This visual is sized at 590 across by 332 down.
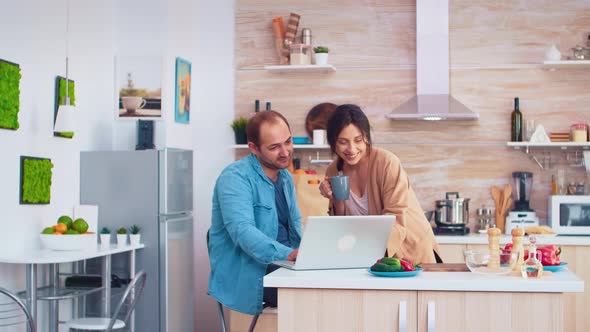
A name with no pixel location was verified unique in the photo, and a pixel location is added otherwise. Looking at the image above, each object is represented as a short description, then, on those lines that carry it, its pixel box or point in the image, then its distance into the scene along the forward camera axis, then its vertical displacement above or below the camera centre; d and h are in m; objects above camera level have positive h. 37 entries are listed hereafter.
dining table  4.58 -0.56
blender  6.18 -0.22
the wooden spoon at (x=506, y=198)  6.33 -0.18
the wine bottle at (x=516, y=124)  6.27 +0.35
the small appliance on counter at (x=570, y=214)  6.02 -0.28
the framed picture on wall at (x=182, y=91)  6.32 +0.59
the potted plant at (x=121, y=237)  5.52 -0.40
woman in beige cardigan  3.38 -0.05
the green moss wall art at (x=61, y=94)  5.44 +0.49
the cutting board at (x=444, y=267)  3.07 -0.33
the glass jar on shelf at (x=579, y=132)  6.14 +0.29
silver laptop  2.93 -0.24
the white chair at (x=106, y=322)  4.63 -0.80
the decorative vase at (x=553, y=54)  6.16 +0.83
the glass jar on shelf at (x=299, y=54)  6.42 +0.86
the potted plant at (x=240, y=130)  6.51 +0.31
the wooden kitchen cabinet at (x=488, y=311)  2.71 -0.43
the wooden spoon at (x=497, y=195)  6.37 -0.16
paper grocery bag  5.89 -0.16
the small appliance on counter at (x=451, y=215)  6.07 -0.29
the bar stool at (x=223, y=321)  3.52 -0.59
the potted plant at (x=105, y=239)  5.43 -0.41
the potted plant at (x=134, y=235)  5.54 -0.39
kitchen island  2.71 -0.40
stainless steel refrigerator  5.63 -0.23
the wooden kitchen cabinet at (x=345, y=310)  2.78 -0.43
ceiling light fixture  5.14 +0.32
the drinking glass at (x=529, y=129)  6.27 +0.31
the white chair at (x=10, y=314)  4.72 -0.77
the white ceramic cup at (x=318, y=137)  6.43 +0.26
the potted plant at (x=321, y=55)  6.40 +0.85
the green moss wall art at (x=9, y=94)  4.80 +0.43
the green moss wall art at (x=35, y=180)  5.02 -0.04
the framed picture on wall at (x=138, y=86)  6.10 +0.60
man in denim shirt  3.25 -0.14
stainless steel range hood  6.23 +0.80
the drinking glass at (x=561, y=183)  6.27 -0.07
